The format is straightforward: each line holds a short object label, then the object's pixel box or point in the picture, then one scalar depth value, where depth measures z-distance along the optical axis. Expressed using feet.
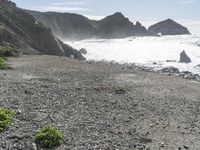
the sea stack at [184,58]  101.17
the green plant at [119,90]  40.09
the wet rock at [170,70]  73.14
